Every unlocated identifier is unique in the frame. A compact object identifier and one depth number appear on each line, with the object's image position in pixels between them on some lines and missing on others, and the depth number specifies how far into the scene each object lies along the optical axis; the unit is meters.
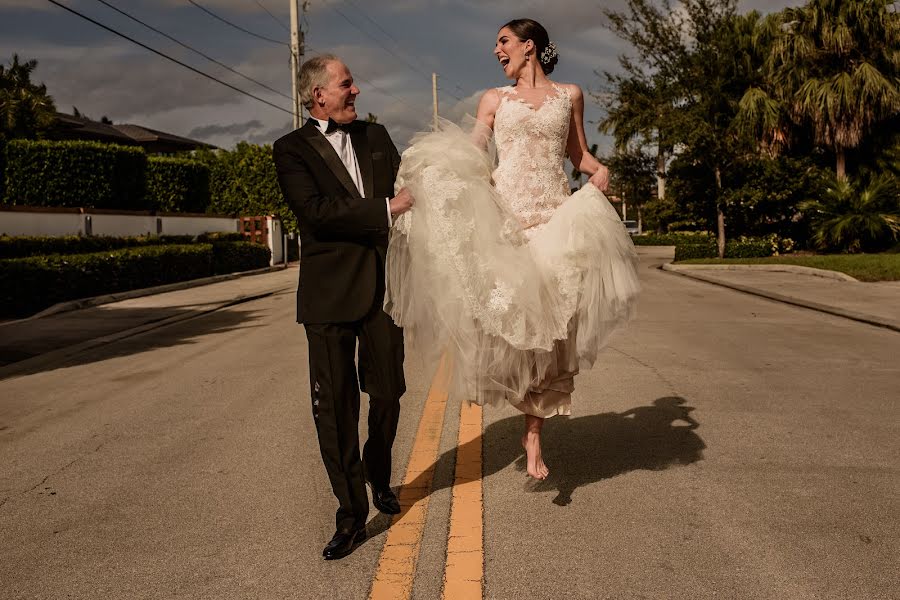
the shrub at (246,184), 41.84
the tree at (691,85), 31.64
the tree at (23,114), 37.31
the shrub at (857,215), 29.39
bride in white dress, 4.15
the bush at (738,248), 32.38
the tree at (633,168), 45.00
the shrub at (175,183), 33.84
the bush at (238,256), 29.98
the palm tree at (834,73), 30.88
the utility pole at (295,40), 34.50
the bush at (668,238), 49.09
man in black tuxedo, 3.96
